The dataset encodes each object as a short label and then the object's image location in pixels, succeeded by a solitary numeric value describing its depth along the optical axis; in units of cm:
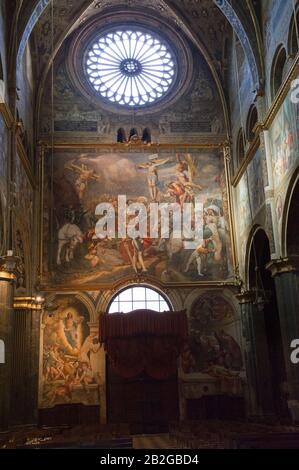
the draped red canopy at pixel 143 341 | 1948
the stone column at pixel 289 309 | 1470
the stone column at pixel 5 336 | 1472
